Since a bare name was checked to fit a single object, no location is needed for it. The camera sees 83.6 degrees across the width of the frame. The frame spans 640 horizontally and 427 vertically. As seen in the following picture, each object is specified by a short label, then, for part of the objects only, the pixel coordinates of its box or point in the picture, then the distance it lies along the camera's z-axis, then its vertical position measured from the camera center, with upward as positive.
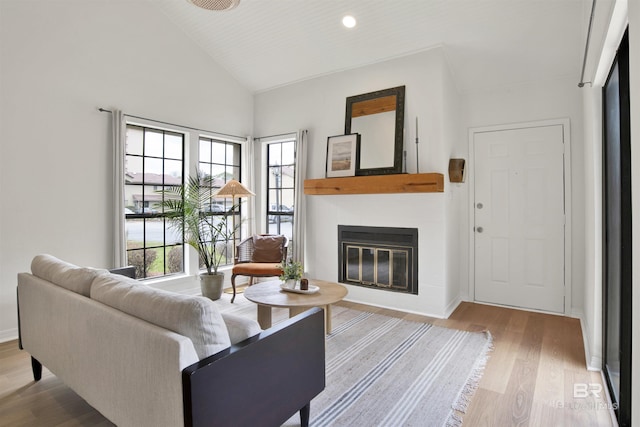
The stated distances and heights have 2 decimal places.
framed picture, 4.29 +0.74
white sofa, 1.31 -0.60
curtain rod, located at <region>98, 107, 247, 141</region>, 3.79 +1.13
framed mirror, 3.99 +1.02
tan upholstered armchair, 4.34 -0.51
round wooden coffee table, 2.81 -0.68
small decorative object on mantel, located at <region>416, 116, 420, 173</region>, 3.90 +0.58
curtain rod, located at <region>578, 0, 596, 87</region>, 2.28 +1.29
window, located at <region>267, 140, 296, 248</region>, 5.26 +0.42
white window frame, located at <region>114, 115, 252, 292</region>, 3.86 +0.56
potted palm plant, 4.39 -0.08
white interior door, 3.87 -0.03
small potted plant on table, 3.18 -0.53
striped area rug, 2.04 -1.12
